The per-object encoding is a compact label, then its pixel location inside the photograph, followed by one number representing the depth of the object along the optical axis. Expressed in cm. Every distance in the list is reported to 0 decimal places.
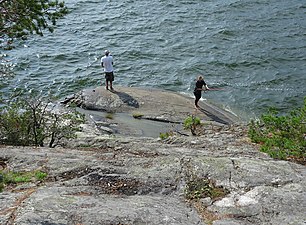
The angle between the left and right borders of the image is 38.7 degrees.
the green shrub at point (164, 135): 1547
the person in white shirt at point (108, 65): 2084
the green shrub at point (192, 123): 1725
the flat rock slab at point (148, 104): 1923
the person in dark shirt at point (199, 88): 1981
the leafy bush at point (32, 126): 1360
